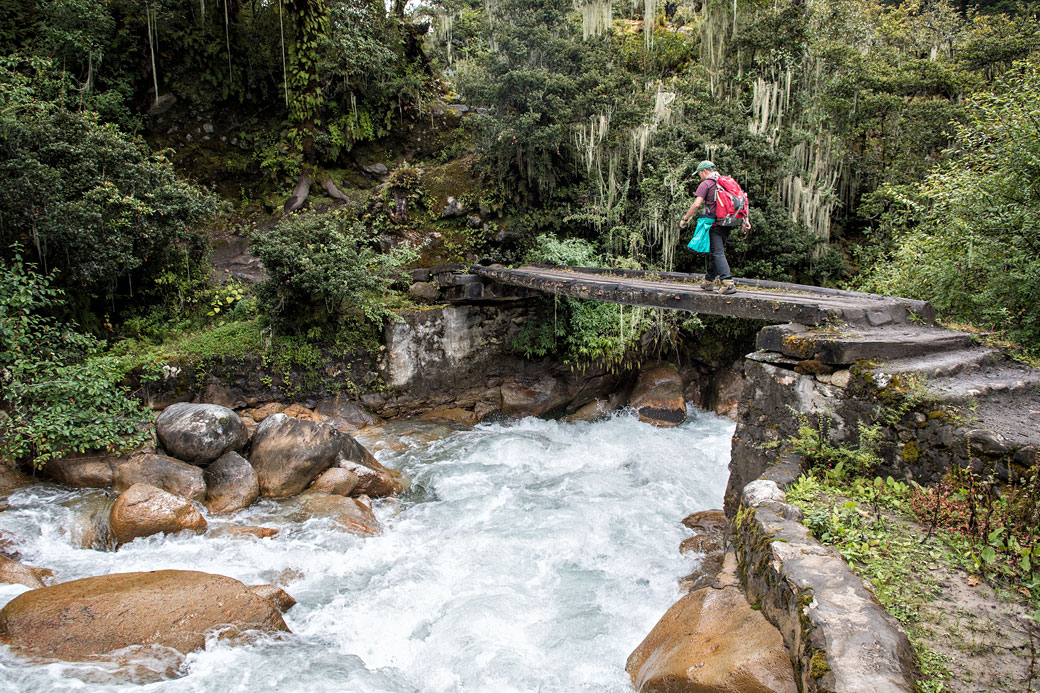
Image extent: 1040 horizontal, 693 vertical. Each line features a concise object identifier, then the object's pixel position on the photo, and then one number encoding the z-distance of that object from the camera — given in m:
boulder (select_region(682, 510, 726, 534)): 6.30
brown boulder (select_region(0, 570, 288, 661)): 4.04
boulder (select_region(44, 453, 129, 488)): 6.68
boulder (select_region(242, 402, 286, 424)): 9.09
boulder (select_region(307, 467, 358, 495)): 7.09
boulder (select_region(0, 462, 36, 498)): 6.47
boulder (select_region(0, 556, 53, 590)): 4.85
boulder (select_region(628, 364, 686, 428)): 10.66
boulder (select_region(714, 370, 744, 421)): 11.05
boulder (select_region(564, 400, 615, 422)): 10.73
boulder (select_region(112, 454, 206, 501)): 6.57
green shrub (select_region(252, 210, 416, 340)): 9.05
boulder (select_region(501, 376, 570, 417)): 10.67
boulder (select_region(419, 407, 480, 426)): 10.35
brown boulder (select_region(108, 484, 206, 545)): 5.65
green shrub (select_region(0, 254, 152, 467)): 6.60
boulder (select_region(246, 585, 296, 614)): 4.94
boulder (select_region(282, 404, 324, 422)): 9.21
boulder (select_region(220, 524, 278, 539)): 6.02
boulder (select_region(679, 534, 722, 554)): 5.83
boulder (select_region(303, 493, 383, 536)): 6.42
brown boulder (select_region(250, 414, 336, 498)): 7.03
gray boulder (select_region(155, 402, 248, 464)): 6.92
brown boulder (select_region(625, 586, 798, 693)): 2.96
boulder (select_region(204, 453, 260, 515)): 6.63
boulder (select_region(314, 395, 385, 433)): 9.56
